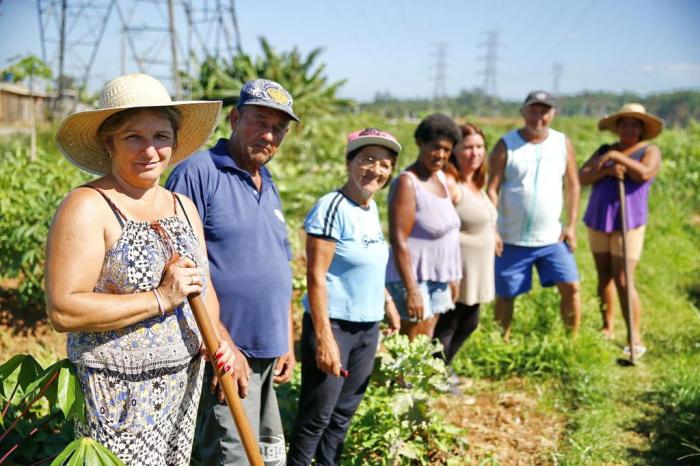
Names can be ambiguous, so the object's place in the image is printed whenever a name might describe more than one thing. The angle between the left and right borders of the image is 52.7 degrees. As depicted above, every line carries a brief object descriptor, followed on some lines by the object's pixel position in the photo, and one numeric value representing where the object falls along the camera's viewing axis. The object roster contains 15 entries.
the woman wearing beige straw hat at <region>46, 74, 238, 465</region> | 1.92
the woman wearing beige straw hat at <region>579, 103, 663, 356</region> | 5.35
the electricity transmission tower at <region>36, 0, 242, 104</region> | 16.53
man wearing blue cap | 2.51
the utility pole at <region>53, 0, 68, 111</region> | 16.78
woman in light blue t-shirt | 2.96
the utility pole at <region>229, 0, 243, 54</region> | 20.77
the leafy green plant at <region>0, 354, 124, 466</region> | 1.80
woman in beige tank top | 4.27
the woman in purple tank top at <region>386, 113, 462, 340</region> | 3.73
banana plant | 17.97
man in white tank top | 5.04
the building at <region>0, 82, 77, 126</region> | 27.07
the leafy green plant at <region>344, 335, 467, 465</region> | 3.39
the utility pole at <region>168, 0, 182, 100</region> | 13.20
